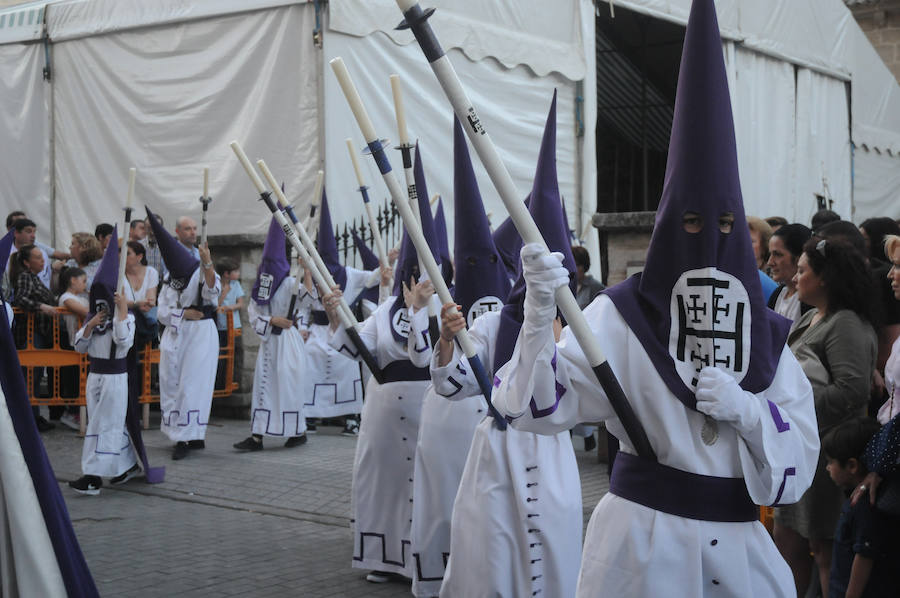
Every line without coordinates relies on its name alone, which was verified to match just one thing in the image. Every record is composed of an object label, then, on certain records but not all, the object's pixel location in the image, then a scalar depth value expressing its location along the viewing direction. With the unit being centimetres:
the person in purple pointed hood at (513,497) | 444
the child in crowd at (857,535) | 408
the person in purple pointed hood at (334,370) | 1099
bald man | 1124
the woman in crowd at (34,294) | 1119
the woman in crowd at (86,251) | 1116
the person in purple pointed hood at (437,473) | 546
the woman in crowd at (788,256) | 552
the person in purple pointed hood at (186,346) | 1009
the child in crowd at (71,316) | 982
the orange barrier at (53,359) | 1137
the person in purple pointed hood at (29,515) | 396
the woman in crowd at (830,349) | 461
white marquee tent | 1278
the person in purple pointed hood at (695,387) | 294
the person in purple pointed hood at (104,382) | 843
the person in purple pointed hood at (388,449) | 606
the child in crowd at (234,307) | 1215
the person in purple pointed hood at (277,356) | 1042
